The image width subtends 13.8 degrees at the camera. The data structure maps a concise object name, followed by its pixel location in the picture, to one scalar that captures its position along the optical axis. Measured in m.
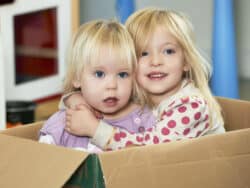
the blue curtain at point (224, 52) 2.70
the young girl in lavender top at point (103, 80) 1.99
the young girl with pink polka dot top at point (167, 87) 1.94
